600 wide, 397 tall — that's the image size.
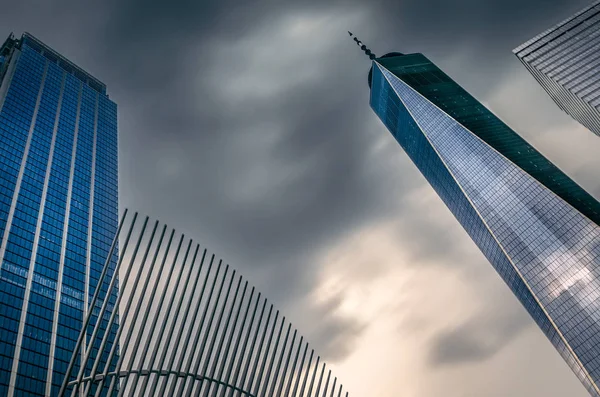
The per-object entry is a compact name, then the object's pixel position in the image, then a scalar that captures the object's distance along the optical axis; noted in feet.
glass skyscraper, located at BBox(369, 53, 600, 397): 407.44
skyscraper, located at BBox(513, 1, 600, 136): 462.60
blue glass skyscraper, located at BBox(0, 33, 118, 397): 394.93
